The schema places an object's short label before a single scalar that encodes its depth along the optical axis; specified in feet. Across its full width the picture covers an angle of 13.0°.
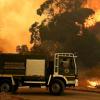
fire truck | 102.06
